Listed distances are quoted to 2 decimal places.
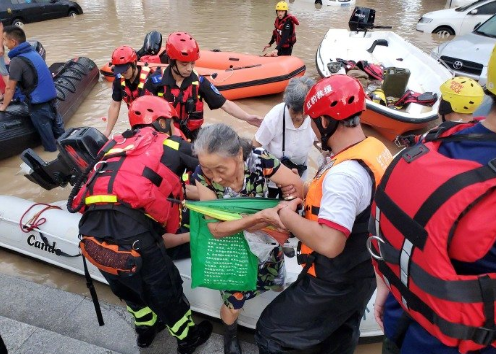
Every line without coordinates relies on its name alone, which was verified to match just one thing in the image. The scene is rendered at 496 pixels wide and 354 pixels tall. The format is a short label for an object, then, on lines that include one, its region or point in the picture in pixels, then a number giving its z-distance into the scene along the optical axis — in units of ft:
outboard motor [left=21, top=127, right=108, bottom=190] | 8.51
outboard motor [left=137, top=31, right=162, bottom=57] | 25.05
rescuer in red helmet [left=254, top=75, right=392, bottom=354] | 5.22
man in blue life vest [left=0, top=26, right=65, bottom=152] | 15.28
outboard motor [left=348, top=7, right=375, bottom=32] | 27.40
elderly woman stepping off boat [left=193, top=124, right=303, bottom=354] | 6.22
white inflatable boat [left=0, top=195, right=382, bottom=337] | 8.89
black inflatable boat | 17.01
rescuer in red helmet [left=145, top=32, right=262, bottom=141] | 10.94
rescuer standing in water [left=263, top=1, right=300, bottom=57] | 24.04
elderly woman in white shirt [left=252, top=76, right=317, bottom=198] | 9.18
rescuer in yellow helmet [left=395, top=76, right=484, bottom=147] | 10.50
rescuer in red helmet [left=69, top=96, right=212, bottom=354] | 6.88
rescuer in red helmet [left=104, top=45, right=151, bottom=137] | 12.49
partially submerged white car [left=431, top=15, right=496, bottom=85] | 21.79
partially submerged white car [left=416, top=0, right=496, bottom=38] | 33.27
